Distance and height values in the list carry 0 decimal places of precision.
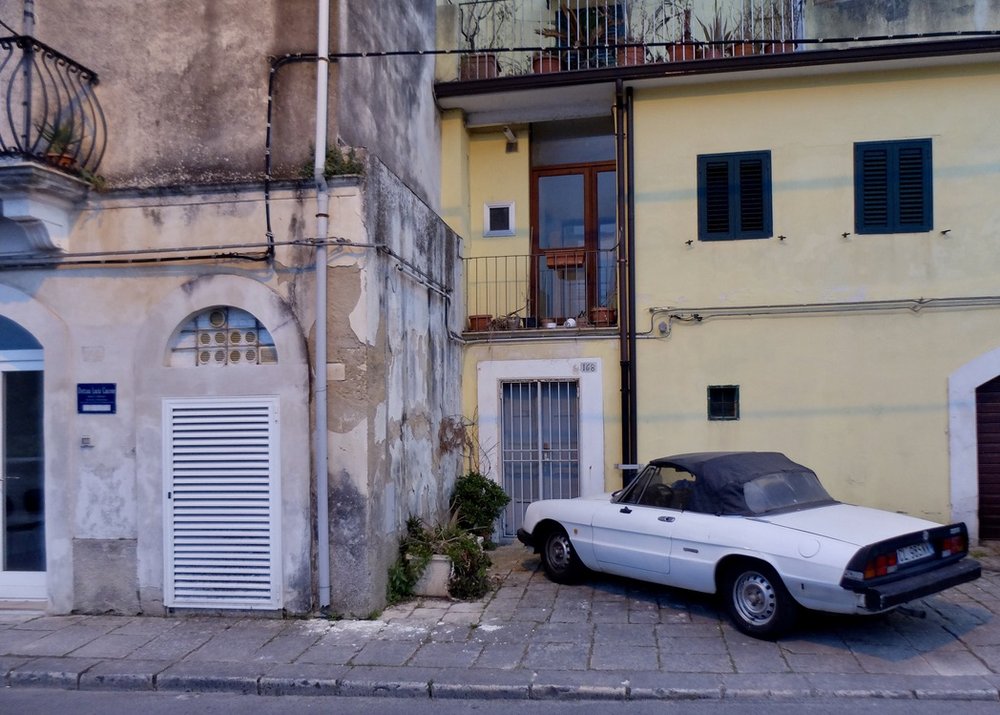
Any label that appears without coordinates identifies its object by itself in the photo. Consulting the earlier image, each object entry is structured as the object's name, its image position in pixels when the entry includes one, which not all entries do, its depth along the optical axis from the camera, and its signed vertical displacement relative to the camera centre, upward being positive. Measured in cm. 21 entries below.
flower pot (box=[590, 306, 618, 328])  1098 +54
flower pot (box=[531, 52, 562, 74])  1156 +417
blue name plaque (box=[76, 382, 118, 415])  807 -36
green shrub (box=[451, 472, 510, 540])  1029 -185
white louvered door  773 -136
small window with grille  1049 -59
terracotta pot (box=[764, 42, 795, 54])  1102 +416
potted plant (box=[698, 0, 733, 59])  1099 +437
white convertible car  625 -158
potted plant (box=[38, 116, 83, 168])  787 +219
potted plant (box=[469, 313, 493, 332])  1140 +50
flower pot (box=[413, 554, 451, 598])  830 -224
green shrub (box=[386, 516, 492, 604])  823 -211
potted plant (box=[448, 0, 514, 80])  1145 +476
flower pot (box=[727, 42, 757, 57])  1102 +412
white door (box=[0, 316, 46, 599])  836 -99
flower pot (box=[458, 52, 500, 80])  1142 +409
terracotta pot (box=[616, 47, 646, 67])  1129 +416
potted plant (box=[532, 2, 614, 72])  1161 +469
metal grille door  1102 -117
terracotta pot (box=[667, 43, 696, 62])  1105 +412
